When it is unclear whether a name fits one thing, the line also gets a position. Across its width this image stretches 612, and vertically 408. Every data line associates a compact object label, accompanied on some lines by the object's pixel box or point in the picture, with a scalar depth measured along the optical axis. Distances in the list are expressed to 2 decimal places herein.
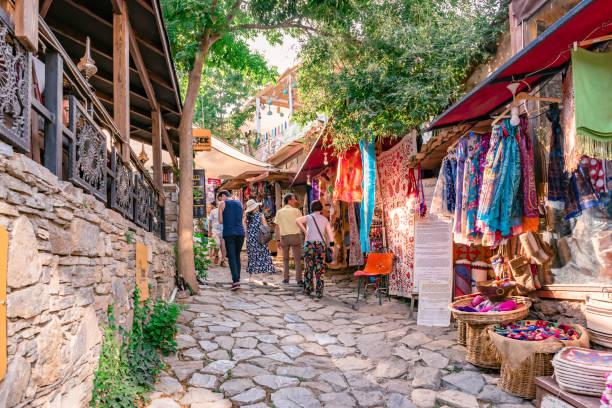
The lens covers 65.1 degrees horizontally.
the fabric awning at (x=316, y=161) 10.02
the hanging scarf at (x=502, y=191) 4.75
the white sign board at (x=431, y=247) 7.00
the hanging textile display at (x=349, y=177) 9.58
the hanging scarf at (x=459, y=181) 5.47
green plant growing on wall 3.58
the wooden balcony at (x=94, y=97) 2.47
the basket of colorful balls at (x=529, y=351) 4.24
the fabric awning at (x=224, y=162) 12.38
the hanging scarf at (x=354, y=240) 10.56
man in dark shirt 9.21
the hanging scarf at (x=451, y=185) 5.92
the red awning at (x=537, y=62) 3.50
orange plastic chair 8.11
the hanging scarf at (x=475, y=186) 5.28
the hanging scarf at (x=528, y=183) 4.69
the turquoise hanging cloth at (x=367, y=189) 8.34
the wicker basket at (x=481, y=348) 4.95
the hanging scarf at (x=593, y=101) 3.69
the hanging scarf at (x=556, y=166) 4.56
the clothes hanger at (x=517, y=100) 4.72
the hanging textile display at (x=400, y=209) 7.68
